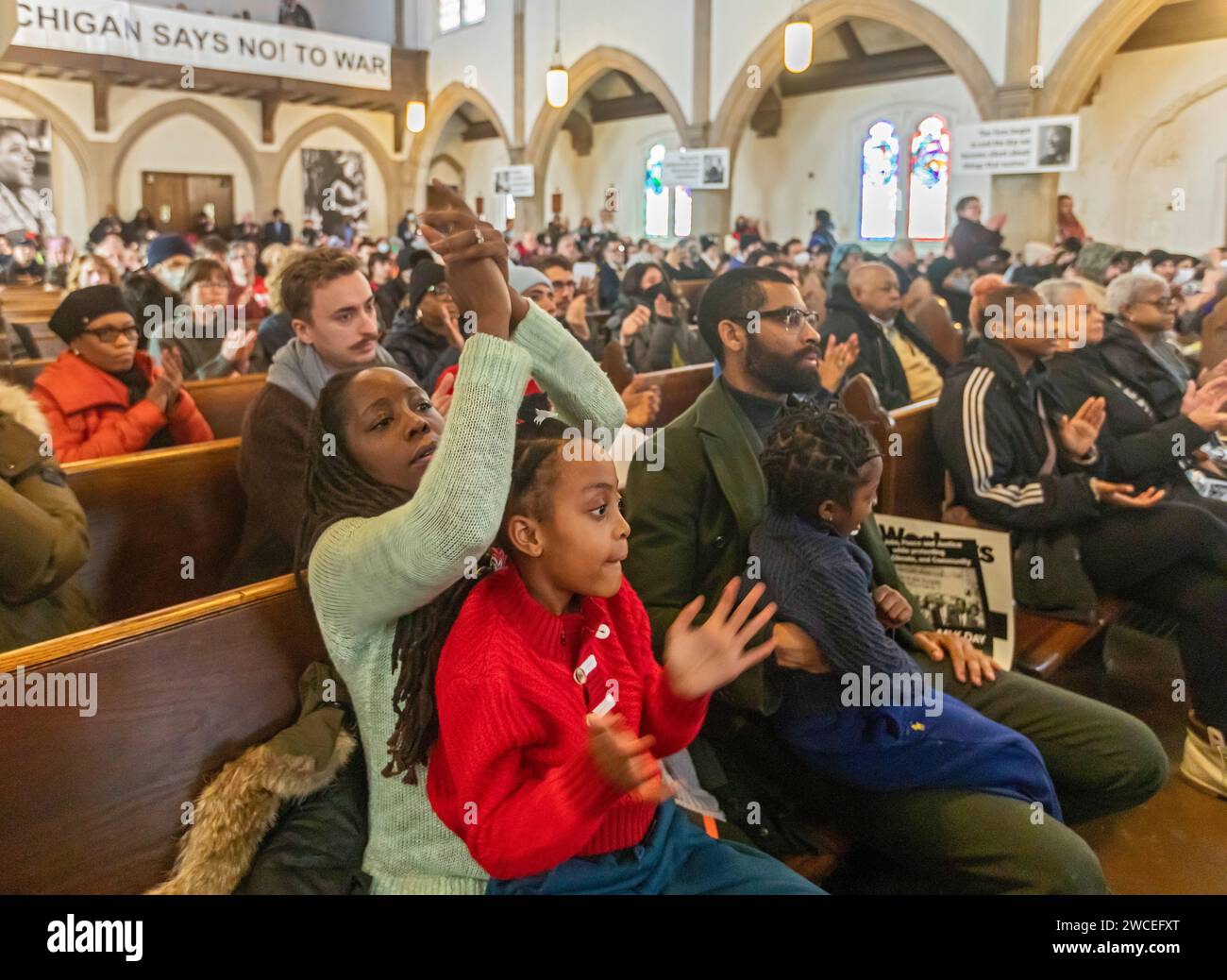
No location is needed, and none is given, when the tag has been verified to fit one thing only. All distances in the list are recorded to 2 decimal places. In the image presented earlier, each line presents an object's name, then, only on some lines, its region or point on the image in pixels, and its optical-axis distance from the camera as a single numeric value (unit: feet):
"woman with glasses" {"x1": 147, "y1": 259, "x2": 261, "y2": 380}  14.55
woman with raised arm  4.15
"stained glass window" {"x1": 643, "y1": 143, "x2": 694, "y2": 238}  57.41
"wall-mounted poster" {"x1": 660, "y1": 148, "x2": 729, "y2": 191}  38.09
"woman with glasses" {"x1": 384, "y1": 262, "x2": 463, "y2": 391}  11.94
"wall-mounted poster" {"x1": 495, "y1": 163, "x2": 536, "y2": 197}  45.29
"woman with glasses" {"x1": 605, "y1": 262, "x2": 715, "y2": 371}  17.72
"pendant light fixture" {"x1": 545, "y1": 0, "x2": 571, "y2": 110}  36.11
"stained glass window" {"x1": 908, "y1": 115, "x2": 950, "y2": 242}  45.11
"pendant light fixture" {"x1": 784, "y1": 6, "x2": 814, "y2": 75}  28.40
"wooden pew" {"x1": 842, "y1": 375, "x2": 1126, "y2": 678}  8.83
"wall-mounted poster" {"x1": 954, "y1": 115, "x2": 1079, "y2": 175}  29.19
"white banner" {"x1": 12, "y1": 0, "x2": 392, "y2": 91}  42.60
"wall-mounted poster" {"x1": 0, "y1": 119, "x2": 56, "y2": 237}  49.57
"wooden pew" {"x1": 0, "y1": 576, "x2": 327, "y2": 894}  4.22
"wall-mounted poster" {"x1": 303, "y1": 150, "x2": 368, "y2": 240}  58.80
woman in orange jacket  9.54
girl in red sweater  3.99
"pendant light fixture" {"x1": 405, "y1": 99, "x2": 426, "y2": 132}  41.52
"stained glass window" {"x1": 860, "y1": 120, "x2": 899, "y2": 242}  46.88
